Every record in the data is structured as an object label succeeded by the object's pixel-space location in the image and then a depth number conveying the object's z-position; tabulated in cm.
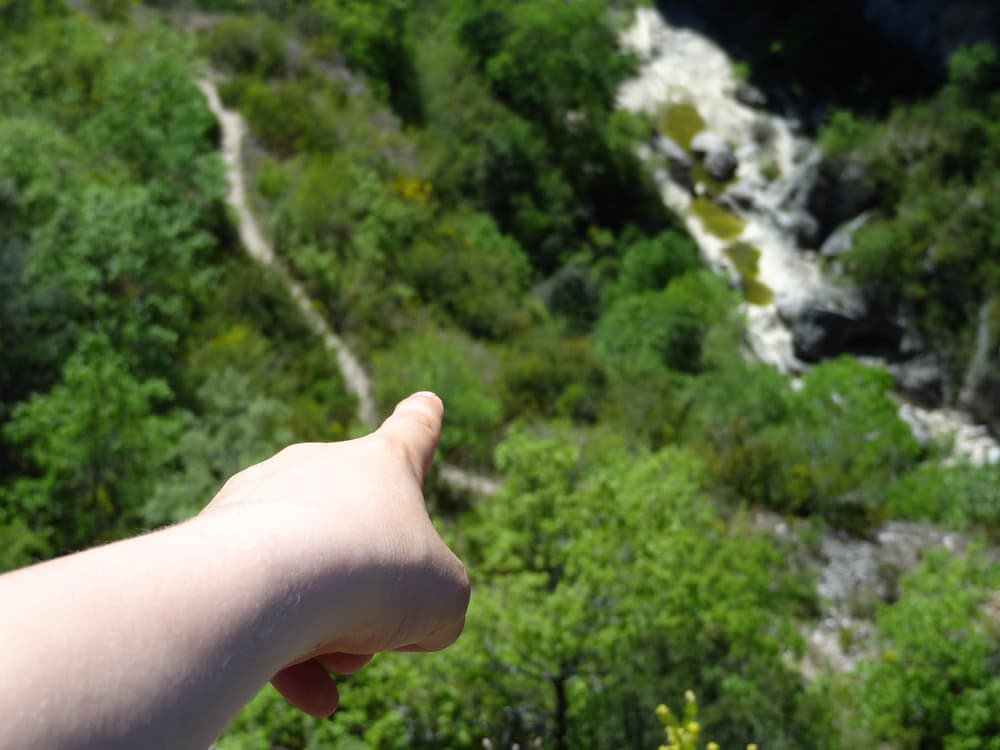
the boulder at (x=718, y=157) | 2983
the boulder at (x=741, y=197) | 2895
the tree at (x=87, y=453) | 943
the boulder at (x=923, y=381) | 2395
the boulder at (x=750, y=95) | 3228
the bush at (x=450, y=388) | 1353
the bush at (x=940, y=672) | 862
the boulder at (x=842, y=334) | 2464
